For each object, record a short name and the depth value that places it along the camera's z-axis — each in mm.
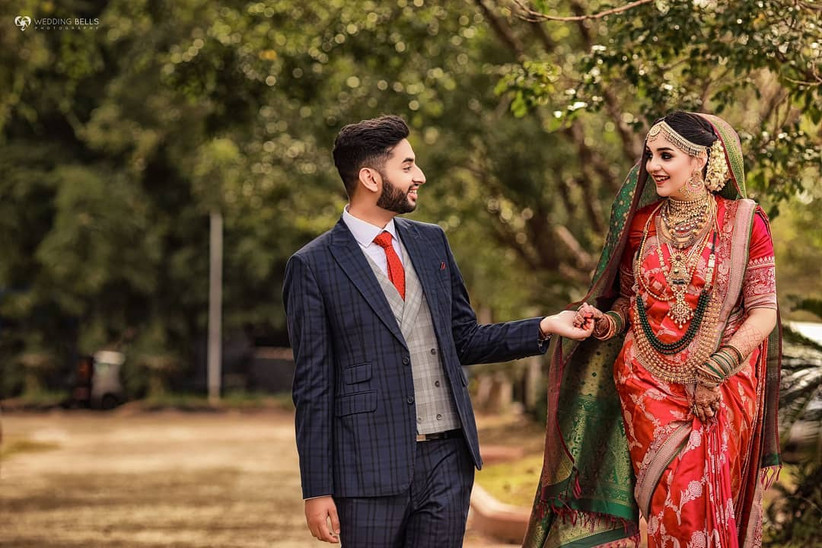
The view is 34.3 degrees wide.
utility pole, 34750
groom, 4543
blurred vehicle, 33250
